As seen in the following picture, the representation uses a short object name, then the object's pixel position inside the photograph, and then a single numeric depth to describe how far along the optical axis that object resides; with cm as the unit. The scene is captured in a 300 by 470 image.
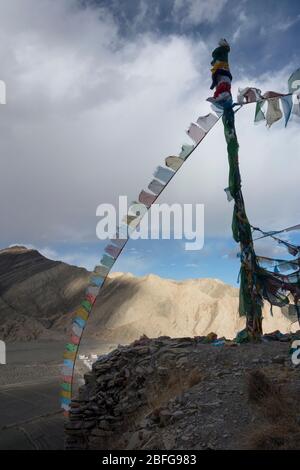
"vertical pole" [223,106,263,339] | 1191
